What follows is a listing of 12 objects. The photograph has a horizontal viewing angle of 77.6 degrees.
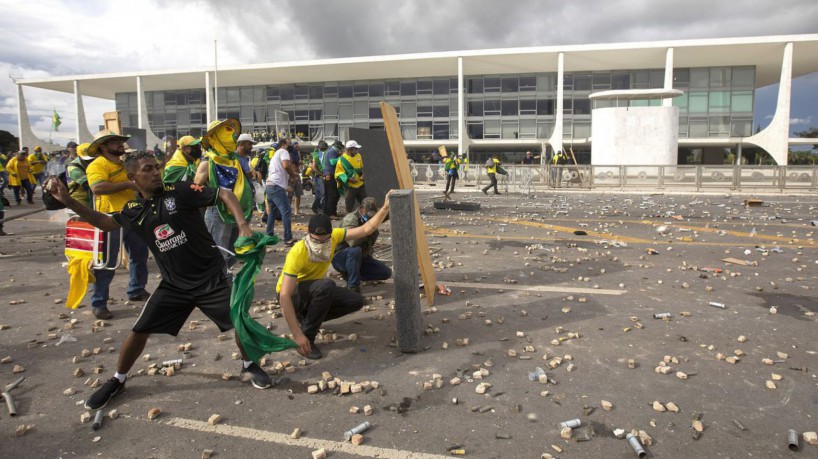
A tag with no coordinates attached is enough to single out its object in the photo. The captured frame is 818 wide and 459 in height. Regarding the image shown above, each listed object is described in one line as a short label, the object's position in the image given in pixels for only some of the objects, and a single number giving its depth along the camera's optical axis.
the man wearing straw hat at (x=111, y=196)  5.01
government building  38.94
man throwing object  3.58
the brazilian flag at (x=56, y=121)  52.59
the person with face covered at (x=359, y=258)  5.72
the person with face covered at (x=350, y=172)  10.20
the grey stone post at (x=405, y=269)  4.11
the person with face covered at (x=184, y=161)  5.71
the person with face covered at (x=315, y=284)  4.11
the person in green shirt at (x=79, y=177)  5.42
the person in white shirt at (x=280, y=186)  9.03
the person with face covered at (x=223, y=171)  5.55
